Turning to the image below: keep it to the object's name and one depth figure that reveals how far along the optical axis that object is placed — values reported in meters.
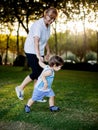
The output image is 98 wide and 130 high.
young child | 5.76
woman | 6.17
